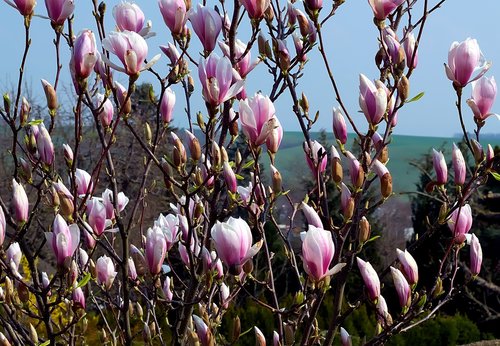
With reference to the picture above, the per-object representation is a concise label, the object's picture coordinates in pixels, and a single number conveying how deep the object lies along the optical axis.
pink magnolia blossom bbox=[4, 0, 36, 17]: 3.14
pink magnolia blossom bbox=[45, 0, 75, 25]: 3.12
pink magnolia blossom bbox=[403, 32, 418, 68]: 3.25
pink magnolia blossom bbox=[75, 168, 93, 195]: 3.33
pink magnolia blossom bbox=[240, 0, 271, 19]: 3.14
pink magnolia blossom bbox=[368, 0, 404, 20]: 3.16
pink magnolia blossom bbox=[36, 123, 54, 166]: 3.21
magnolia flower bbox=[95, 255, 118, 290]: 3.38
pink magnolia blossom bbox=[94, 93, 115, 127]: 3.38
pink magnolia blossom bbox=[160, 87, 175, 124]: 3.36
